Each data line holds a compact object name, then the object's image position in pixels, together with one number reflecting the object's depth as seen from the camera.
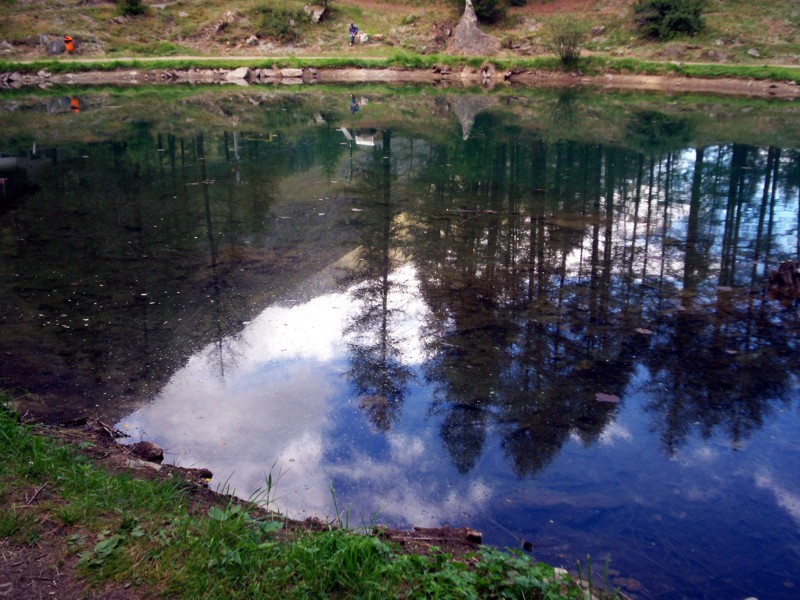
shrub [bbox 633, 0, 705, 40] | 38.69
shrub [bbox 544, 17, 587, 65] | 38.09
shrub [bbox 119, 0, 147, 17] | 43.88
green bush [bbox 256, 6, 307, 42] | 44.75
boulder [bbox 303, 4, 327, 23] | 46.84
